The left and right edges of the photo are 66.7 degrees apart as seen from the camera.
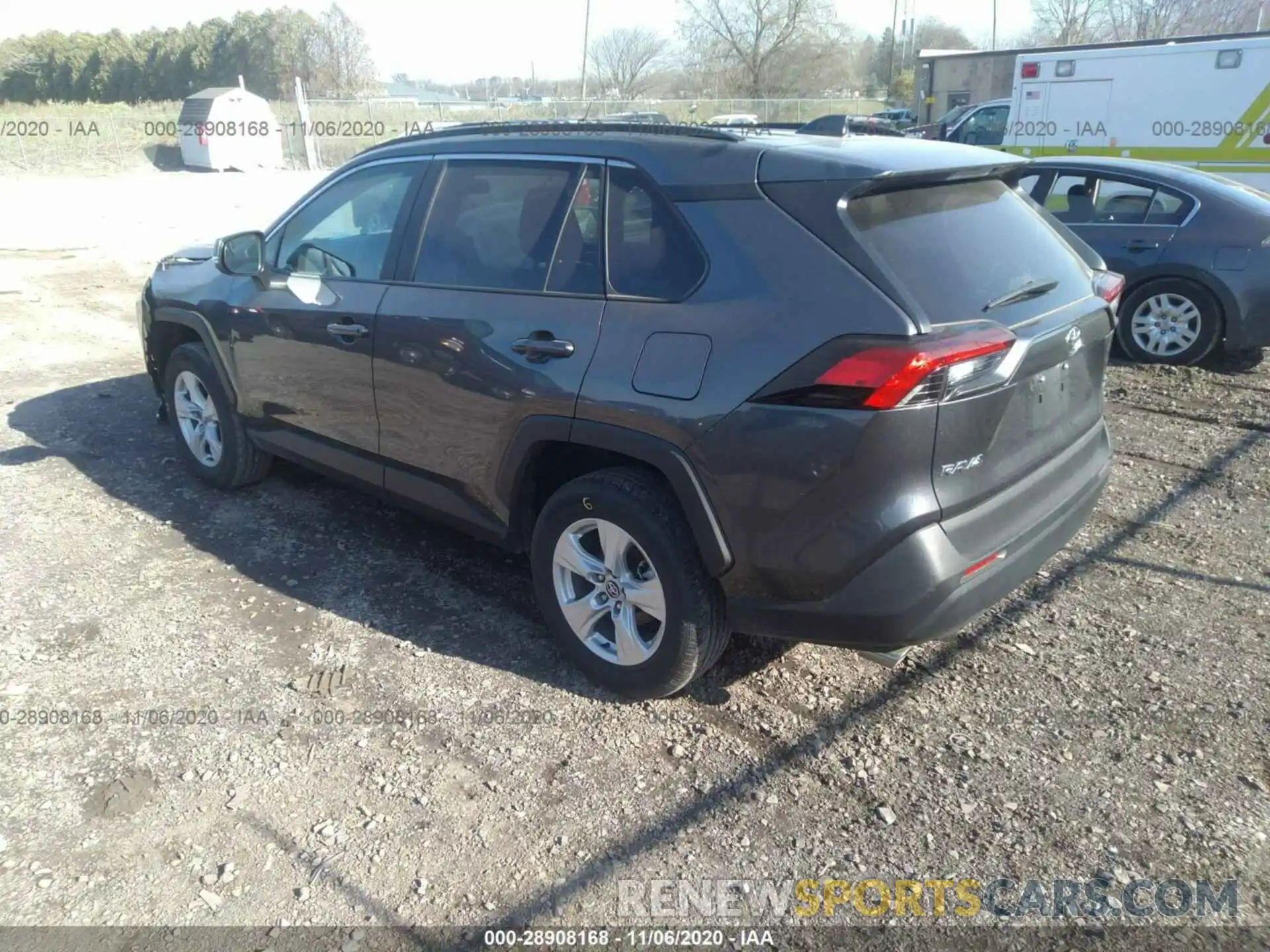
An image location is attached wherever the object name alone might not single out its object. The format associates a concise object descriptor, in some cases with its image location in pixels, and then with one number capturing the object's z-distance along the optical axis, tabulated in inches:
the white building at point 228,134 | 1262.3
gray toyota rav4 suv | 106.9
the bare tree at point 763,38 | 2214.6
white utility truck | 497.7
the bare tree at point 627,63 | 2432.3
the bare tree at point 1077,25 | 1968.5
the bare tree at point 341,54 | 2452.0
